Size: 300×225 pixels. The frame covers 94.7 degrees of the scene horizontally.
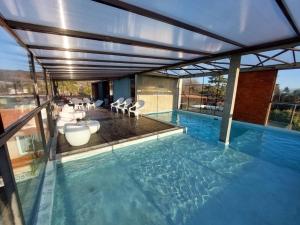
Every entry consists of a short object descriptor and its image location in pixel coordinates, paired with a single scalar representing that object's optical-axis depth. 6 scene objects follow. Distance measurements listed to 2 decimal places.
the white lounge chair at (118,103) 10.23
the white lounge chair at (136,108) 7.98
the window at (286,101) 6.16
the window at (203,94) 9.46
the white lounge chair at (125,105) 9.18
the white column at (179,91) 11.43
